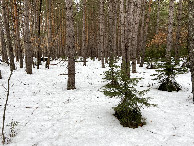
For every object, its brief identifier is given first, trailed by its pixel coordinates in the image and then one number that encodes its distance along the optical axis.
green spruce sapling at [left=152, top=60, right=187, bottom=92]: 6.53
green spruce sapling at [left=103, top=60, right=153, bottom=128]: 3.98
